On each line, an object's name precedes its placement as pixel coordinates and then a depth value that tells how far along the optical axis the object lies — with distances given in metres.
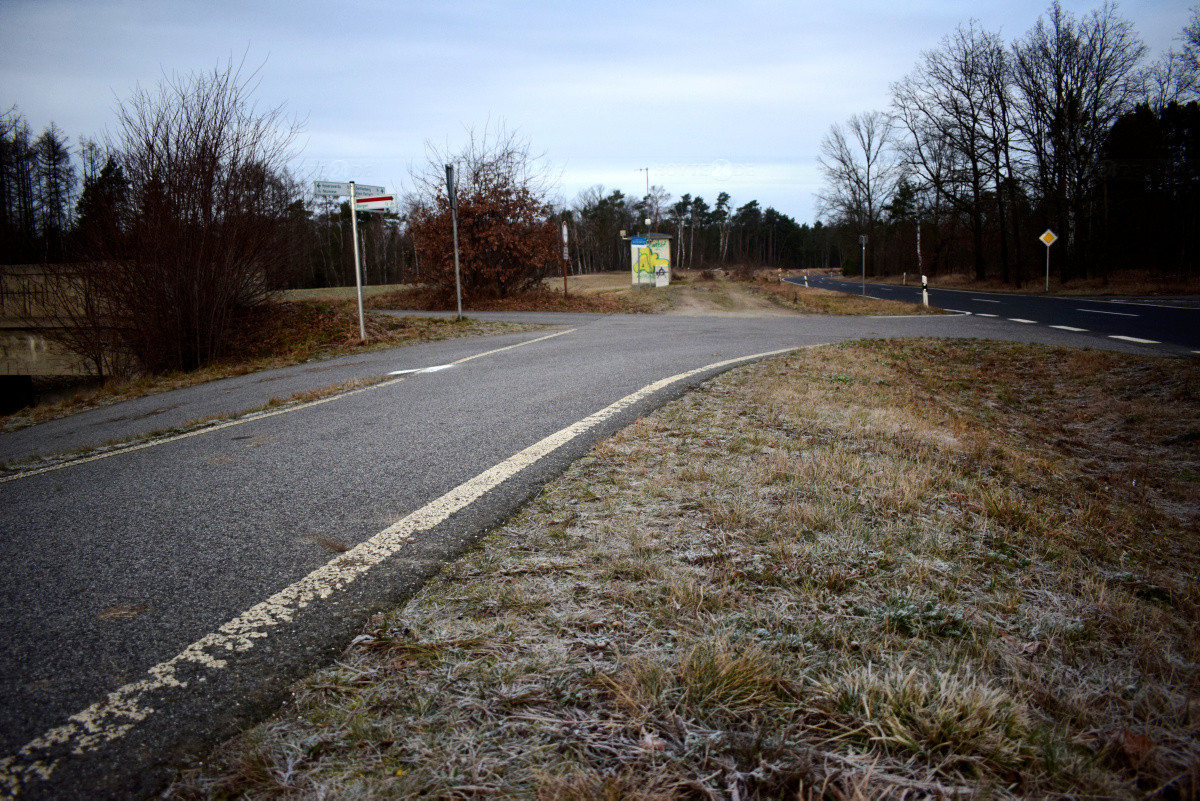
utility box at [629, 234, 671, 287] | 31.91
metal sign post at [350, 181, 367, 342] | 11.50
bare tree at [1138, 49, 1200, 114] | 28.85
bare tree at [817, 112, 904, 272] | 55.53
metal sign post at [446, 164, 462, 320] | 14.48
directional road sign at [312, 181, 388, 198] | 11.12
